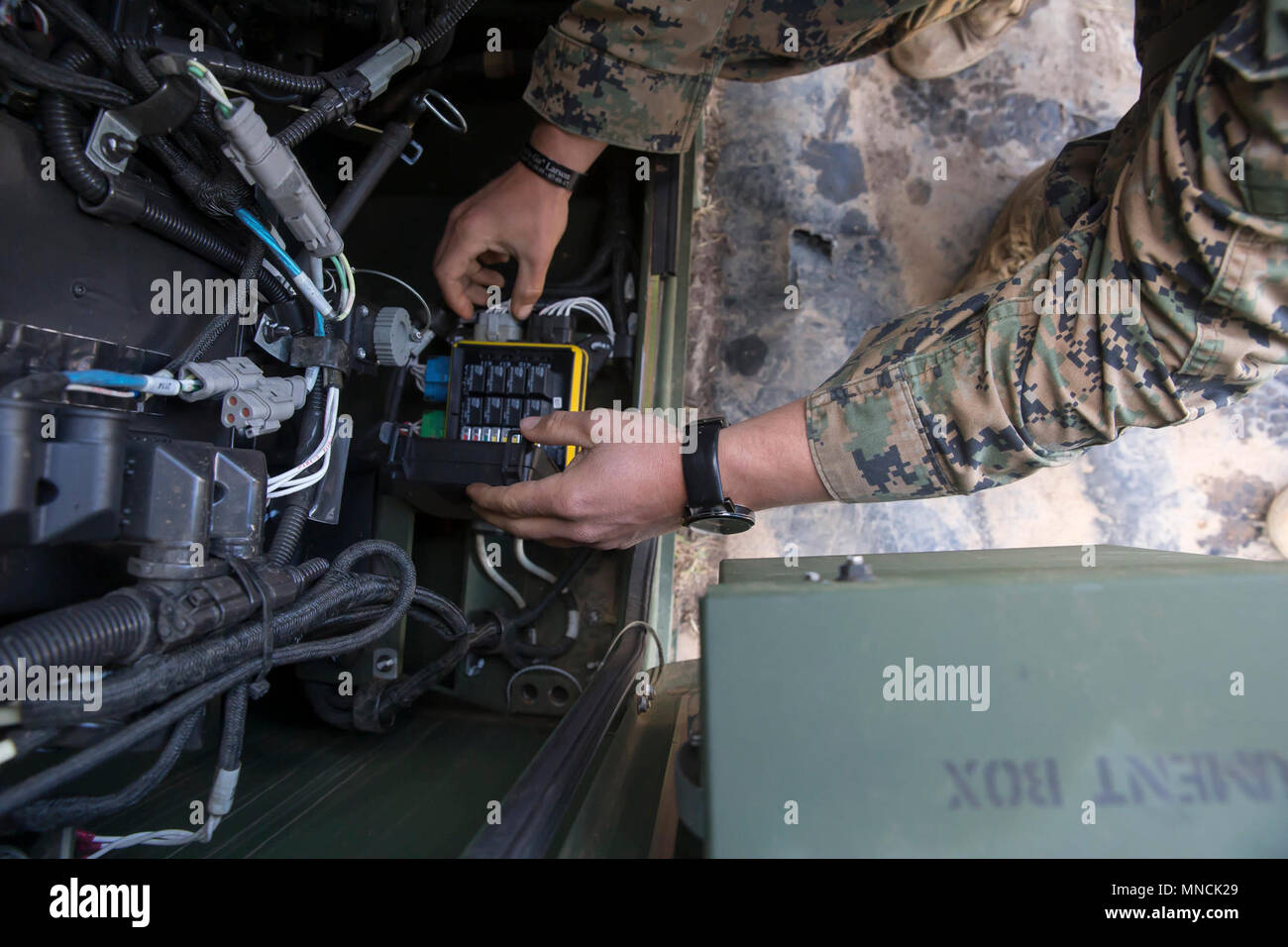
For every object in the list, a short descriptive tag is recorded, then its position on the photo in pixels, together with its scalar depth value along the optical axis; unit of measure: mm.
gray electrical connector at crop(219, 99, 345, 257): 678
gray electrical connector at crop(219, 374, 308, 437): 700
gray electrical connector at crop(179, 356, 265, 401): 677
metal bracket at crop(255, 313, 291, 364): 842
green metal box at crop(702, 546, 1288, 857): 497
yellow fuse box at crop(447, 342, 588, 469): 1048
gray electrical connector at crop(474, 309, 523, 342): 1125
